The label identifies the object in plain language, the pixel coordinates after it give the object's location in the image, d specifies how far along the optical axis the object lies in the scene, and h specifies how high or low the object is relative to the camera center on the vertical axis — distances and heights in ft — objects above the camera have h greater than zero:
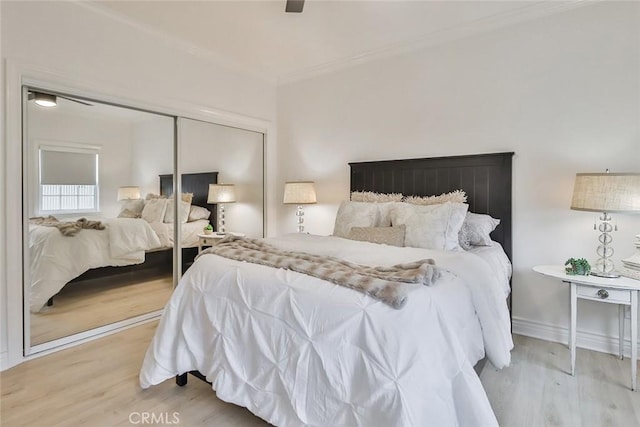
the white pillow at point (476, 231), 8.63 -0.55
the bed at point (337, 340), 4.03 -1.89
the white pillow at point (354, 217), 9.59 -0.22
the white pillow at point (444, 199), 9.32 +0.31
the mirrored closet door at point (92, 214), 8.07 -0.15
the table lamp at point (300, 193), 12.53 +0.61
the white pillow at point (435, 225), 7.93 -0.37
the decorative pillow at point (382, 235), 8.29 -0.65
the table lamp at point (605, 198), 6.77 +0.26
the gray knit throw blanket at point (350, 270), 4.44 -0.96
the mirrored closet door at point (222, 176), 11.37 +1.22
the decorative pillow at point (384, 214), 9.47 -0.13
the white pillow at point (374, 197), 10.57 +0.40
